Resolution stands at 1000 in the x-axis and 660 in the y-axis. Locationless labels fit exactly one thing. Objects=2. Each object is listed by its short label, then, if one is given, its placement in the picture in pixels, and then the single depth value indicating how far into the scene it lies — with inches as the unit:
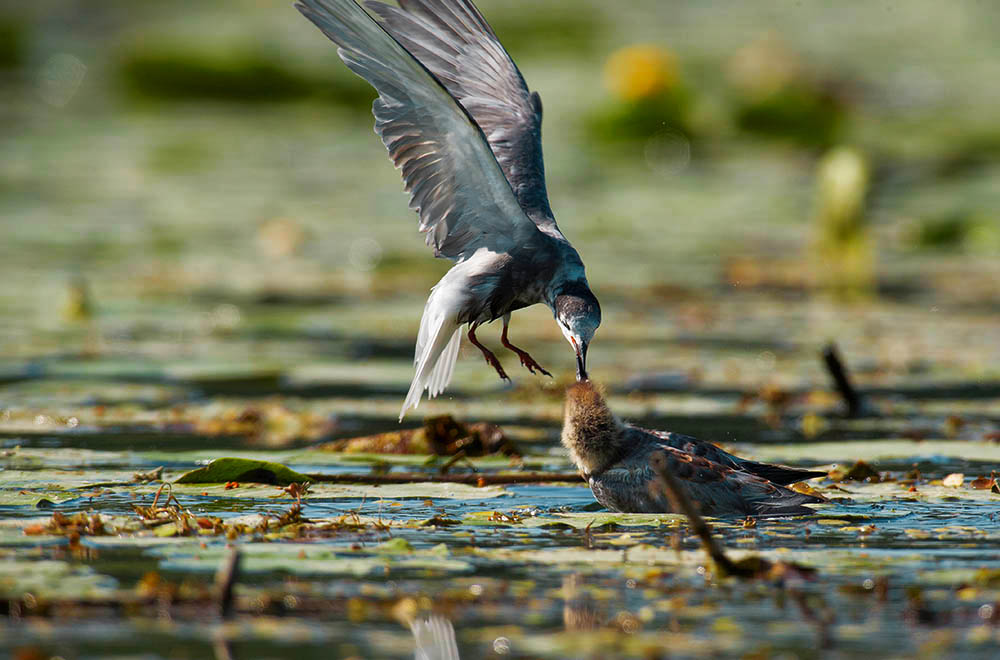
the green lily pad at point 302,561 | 311.9
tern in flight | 432.1
